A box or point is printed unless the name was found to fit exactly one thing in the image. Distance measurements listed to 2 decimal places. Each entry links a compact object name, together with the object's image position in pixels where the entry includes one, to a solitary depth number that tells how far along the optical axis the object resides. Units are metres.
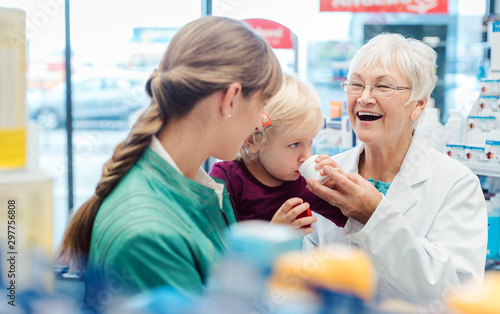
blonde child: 1.96
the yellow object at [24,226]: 0.68
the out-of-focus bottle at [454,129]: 3.60
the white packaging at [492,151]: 3.22
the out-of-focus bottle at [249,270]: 0.54
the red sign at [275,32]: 4.57
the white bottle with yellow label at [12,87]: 0.69
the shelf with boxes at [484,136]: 3.25
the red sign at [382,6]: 4.58
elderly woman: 1.70
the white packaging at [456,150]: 3.39
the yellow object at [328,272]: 0.55
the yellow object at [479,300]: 0.55
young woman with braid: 0.98
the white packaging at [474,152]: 3.30
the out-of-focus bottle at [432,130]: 3.71
